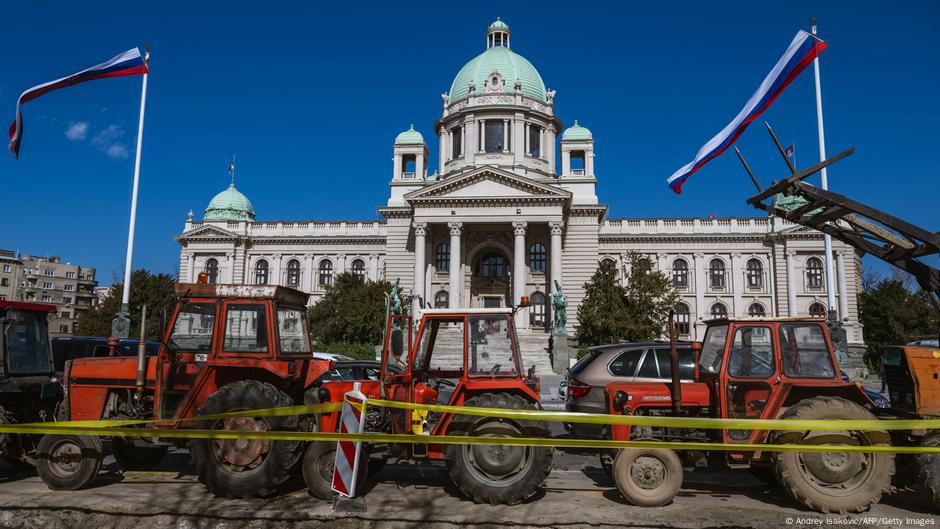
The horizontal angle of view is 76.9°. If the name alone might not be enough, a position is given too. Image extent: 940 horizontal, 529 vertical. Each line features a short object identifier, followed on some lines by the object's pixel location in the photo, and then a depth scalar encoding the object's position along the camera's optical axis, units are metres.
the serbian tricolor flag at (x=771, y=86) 11.66
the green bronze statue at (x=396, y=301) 32.04
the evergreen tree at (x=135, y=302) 44.62
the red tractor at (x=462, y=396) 6.77
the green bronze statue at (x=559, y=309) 34.81
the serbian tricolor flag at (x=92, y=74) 17.77
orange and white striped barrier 6.17
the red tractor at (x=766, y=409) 6.61
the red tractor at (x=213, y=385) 6.88
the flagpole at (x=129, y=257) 26.92
